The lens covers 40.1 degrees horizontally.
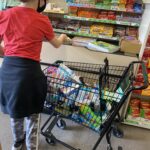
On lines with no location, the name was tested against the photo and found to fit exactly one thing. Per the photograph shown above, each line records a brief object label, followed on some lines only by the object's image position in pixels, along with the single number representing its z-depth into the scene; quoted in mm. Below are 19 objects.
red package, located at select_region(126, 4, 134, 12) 1933
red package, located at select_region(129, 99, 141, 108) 2244
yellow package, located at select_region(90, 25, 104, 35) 2141
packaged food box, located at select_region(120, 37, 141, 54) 1878
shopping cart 1407
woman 1191
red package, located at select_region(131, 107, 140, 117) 2174
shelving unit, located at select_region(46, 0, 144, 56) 1985
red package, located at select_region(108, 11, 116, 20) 2060
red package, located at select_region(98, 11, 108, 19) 2088
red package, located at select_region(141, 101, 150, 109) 2252
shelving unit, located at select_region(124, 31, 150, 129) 2127
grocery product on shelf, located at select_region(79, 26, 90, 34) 2164
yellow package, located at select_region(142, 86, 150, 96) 2066
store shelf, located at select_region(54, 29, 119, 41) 2105
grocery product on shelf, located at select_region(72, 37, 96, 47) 2036
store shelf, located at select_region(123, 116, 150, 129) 2135
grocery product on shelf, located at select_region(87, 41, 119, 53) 1926
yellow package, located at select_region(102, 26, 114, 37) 2111
